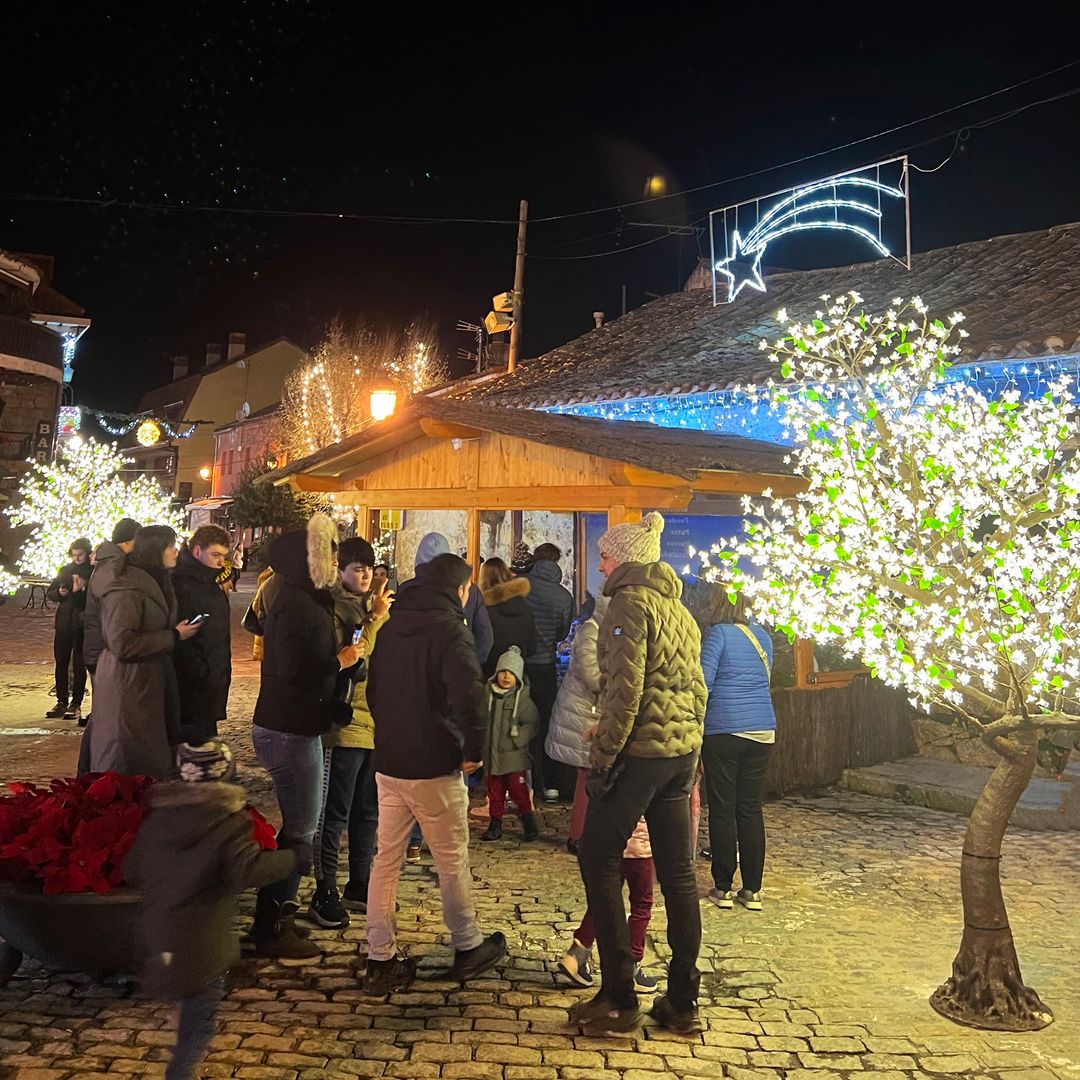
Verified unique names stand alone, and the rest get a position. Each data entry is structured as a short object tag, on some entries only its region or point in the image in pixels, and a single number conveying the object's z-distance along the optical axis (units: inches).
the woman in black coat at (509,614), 289.7
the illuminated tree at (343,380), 1333.7
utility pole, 720.3
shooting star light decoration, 498.4
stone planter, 154.3
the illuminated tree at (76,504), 802.8
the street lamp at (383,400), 627.8
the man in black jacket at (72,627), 404.8
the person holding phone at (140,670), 197.9
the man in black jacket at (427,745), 169.0
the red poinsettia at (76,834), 156.9
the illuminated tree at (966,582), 169.9
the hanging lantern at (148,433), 1135.0
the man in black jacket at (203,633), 213.3
